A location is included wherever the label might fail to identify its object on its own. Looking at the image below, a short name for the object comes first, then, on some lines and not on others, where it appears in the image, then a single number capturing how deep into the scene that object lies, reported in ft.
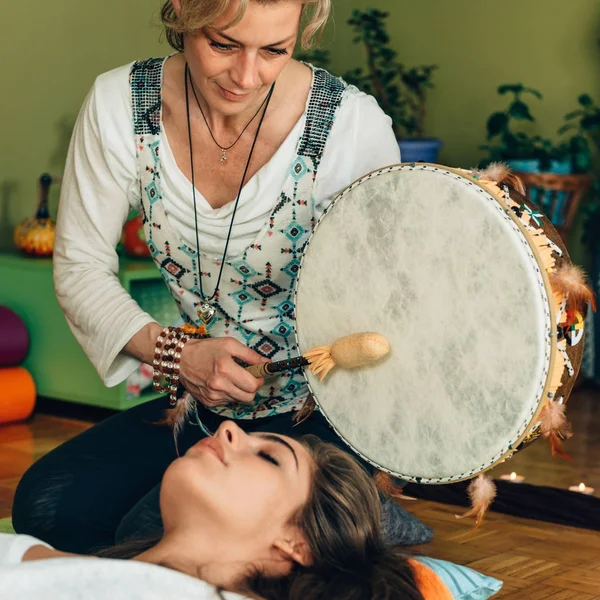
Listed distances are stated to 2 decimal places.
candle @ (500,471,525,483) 9.32
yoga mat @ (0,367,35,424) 11.51
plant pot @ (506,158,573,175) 13.83
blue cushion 6.43
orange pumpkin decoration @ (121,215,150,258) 12.27
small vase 12.40
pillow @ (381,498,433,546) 7.46
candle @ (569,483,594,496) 9.20
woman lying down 4.65
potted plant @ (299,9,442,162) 15.42
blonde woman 6.21
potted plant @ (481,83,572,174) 13.84
